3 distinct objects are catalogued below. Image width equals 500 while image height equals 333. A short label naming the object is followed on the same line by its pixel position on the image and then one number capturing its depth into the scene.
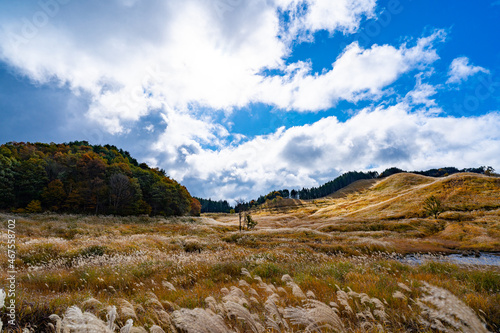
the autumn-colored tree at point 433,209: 50.78
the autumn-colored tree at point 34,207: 45.28
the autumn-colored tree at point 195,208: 92.25
